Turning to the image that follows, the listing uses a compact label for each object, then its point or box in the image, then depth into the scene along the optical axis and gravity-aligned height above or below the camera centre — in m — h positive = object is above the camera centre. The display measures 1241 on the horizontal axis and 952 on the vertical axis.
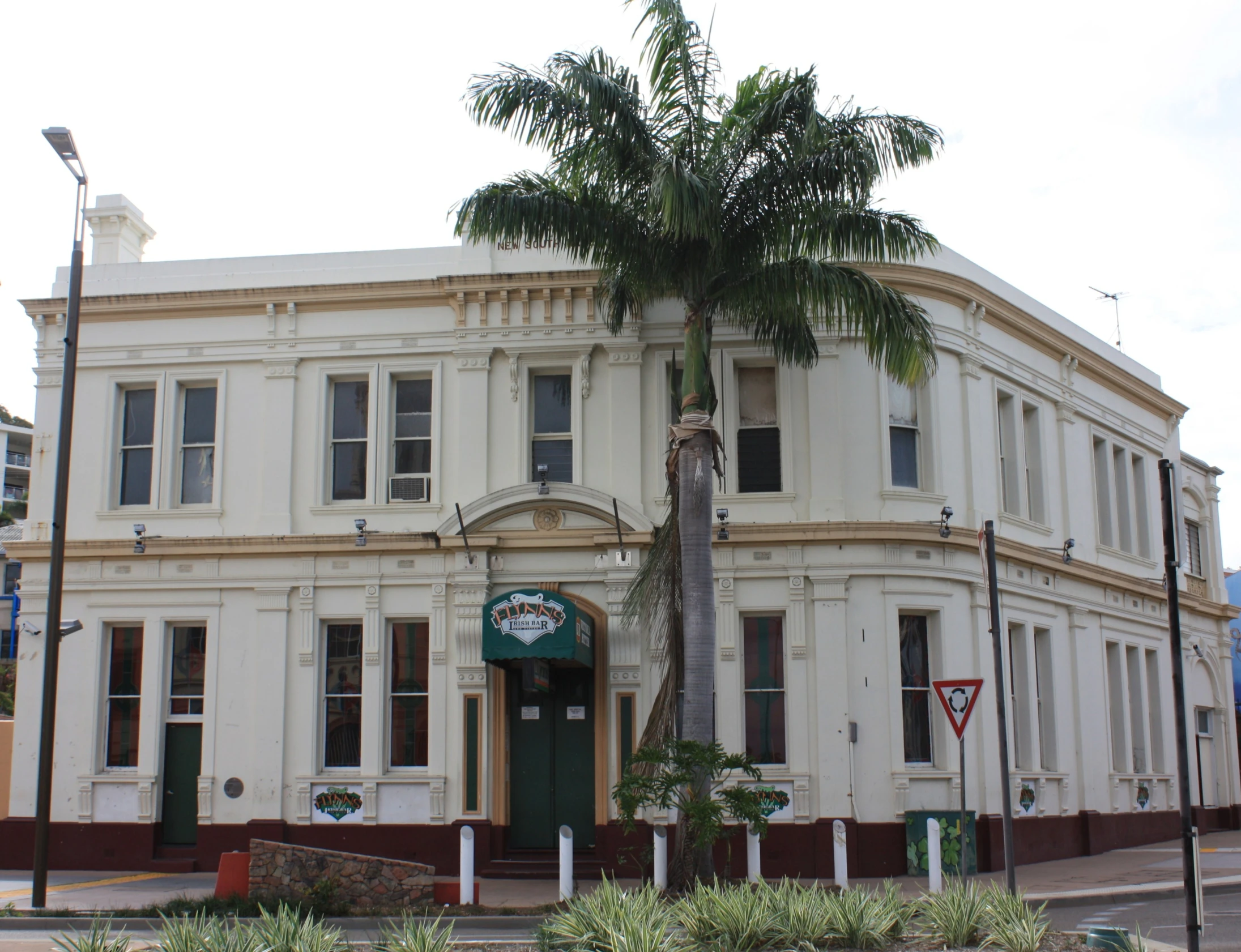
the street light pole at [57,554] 14.43 +1.76
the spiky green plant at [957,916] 9.27 -1.64
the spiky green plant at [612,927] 8.13 -1.55
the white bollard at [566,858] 13.84 -1.77
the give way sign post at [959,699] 12.47 -0.03
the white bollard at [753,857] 14.60 -1.89
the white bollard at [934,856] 14.60 -1.87
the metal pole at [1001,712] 11.25 -0.15
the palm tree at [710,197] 14.74 +6.02
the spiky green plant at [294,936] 8.36 -1.60
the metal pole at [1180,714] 8.19 -0.13
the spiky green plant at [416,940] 8.30 -1.62
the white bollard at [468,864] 13.94 -1.83
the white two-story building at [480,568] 18.06 +1.94
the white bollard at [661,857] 14.20 -1.80
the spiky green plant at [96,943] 8.12 -1.59
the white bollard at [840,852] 14.75 -1.84
